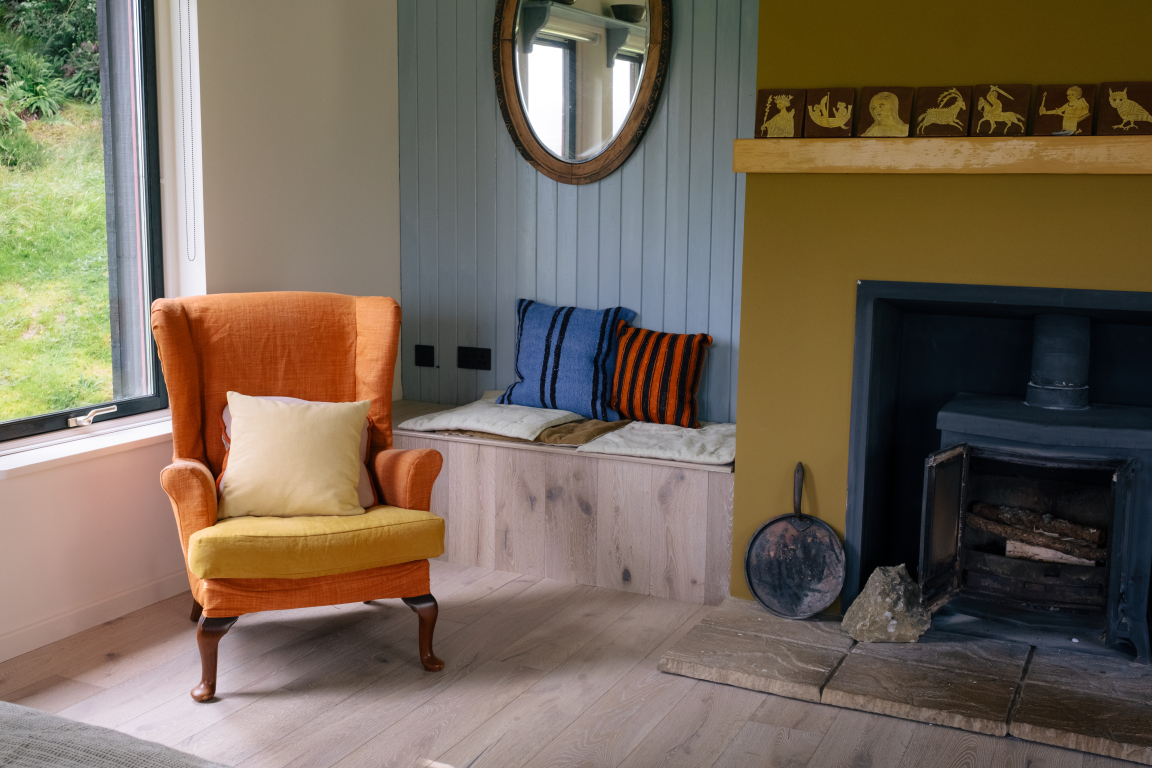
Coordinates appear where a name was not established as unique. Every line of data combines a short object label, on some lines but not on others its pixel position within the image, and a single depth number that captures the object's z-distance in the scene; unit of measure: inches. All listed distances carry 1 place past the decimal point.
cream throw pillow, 98.3
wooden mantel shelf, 91.7
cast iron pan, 107.4
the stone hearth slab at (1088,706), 82.7
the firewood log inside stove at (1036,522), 98.9
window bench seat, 117.4
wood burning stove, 95.3
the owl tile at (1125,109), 90.3
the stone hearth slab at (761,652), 94.7
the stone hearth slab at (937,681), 87.7
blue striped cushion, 137.6
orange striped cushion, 132.8
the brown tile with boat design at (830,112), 101.3
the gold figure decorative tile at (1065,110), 92.4
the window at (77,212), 106.0
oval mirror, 134.2
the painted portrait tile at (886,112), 98.7
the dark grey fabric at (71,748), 37.4
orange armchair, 92.4
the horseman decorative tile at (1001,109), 94.5
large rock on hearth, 101.8
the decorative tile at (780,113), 103.7
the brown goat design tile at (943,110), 96.5
